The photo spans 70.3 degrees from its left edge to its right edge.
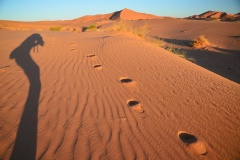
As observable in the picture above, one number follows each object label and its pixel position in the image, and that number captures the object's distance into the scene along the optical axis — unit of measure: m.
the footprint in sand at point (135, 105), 3.17
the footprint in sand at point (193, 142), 2.37
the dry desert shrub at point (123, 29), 10.28
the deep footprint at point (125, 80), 4.25
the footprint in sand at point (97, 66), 4.99
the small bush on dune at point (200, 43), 11.22
